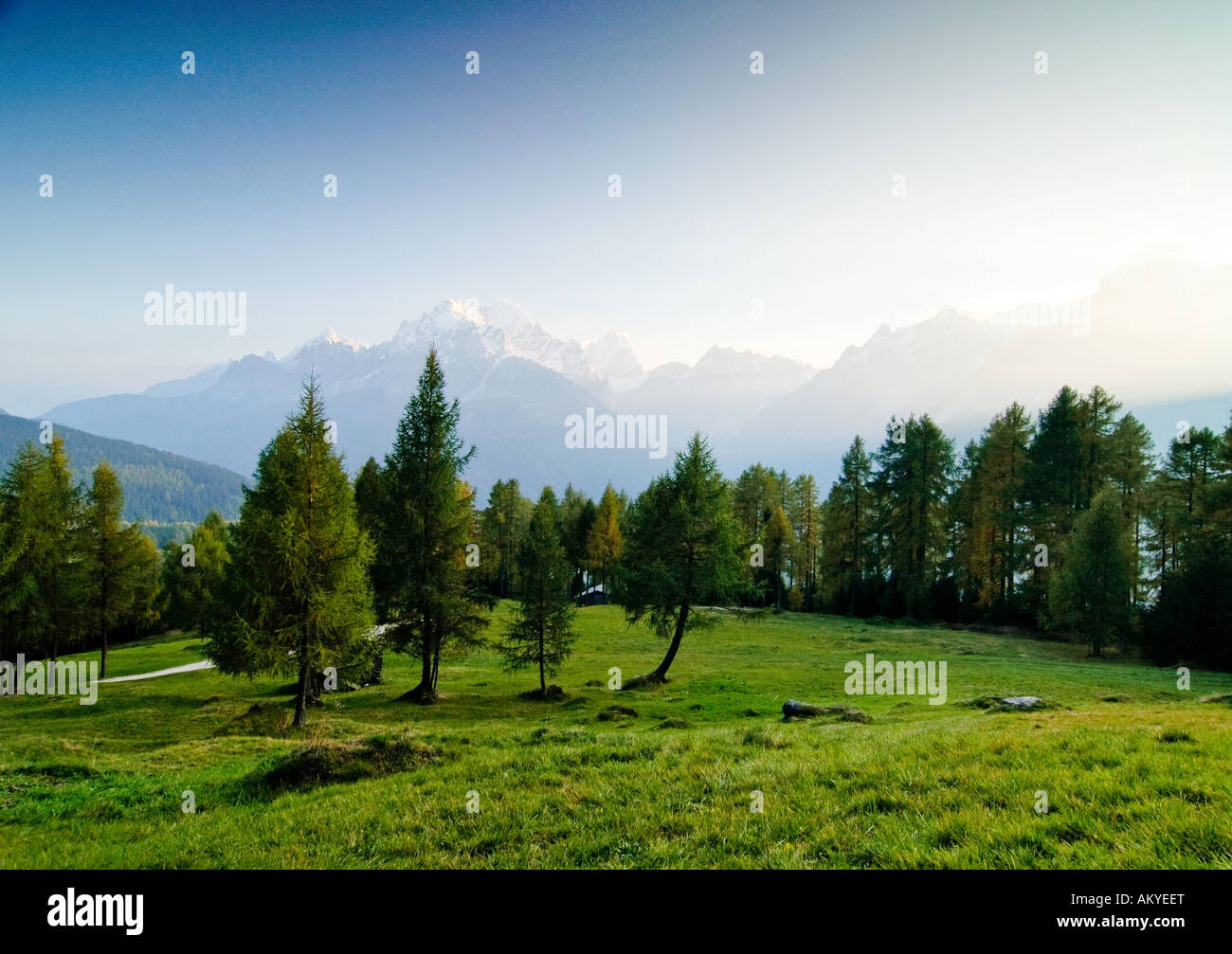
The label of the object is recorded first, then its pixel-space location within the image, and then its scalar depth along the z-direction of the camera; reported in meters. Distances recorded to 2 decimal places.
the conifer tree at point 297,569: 21.86
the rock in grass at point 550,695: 27.64
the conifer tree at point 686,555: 31.70
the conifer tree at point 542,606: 30.16
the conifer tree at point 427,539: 28.45
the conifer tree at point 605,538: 81.31
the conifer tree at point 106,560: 41.44
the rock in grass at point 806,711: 18.67
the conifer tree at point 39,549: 37.56
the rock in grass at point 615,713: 22.09
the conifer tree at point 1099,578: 37.91
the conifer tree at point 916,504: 58.25
